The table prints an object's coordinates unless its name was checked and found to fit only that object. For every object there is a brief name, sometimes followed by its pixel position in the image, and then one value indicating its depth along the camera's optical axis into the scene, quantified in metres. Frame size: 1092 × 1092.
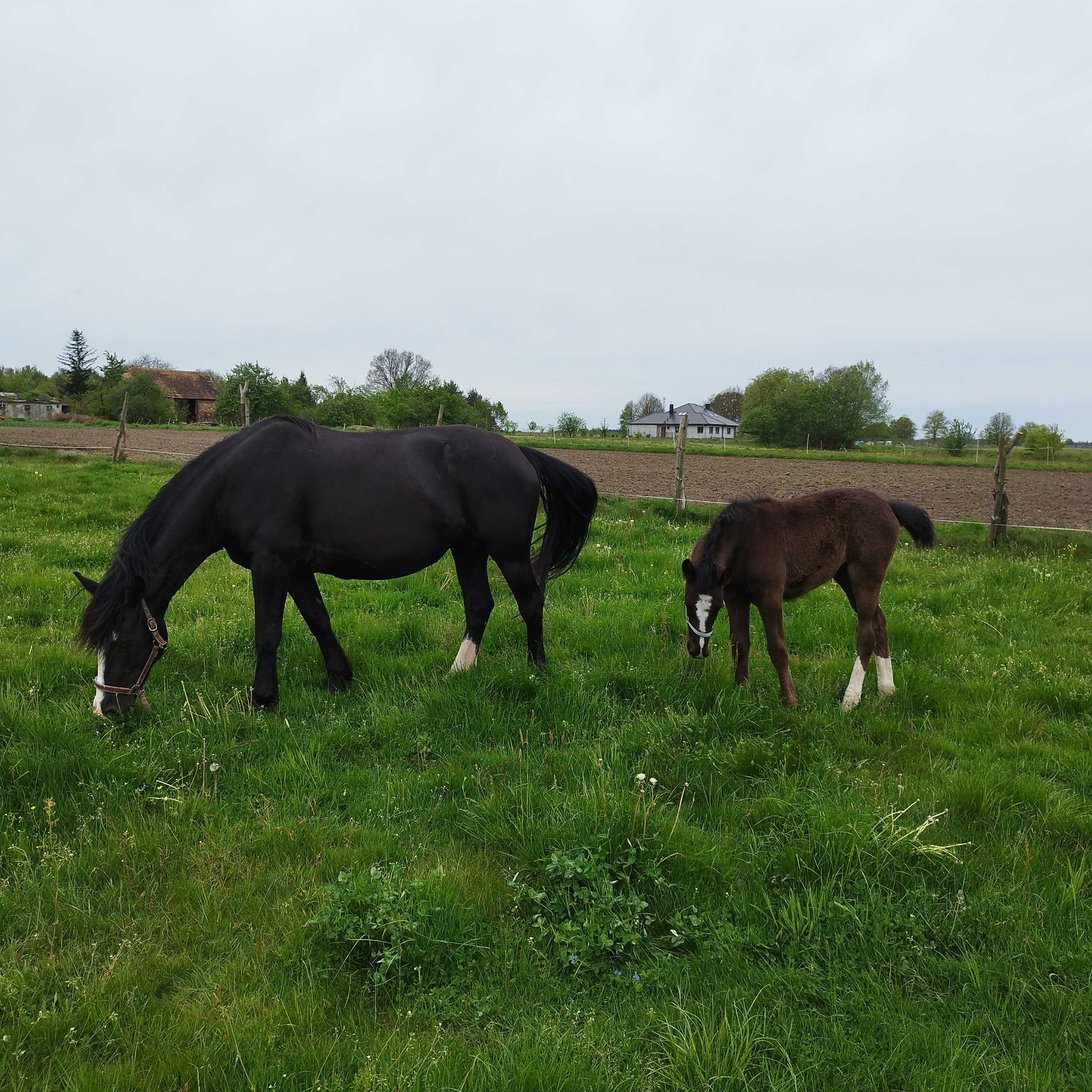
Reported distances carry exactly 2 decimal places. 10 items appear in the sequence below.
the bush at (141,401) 60.47
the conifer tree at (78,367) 81.19
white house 98.56
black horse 4.72
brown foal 4.94
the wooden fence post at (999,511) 11.58
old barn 77.50
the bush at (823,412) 66.38
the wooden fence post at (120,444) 20.20
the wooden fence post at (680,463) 14.09
